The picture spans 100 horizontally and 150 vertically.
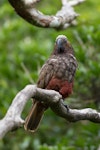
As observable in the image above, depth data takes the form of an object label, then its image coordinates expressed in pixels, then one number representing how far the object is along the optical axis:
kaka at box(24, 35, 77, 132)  9.50
